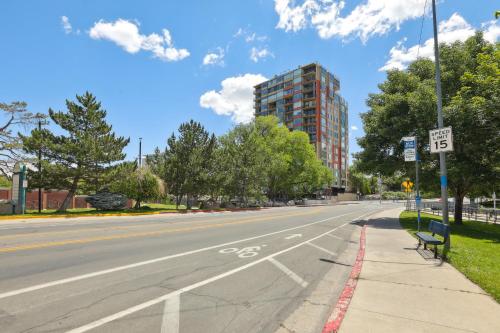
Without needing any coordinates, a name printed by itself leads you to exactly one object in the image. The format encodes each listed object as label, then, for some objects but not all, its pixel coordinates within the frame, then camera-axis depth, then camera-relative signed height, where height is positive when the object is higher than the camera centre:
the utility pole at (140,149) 59.20 +6.61
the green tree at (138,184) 32.91 +0.14
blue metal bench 9.73 -1.54
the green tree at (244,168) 48.53 +2.67
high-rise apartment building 98.56 +24.56
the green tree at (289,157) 65.25 +5.76
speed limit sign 10.54 +1.49
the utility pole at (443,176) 11.02 +0.32
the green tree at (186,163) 37.97 +2.57
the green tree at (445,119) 19.19 +4.17
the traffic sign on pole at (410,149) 15.09 +1.68
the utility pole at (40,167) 28.27 +1.59
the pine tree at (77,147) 28.42 +3.36
